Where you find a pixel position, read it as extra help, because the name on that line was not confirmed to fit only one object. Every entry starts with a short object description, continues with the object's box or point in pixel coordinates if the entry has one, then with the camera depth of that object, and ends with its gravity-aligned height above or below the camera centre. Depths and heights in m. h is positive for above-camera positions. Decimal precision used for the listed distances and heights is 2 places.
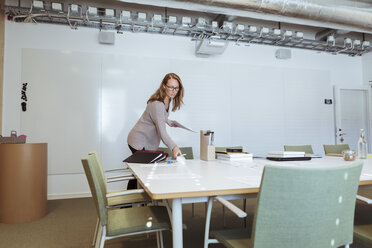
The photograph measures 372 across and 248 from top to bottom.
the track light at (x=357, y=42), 5.33 +1.76
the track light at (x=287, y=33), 4.84 +1.77
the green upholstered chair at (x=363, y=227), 1.36 -0.53
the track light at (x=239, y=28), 4.52 +1.74
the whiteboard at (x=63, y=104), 4.27 +0.47
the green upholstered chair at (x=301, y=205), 0.95 -0.27
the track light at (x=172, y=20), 4.29 +1.80
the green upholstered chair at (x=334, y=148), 3.74 -0.23
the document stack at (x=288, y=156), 2.45 -0.22
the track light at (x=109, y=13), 4.10 +1.83
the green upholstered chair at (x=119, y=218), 1.41 -0.51
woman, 2.38 +0.12
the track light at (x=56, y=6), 3.85 +1.82
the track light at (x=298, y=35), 4.94 +1.78
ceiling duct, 3.38 +1.61
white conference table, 1.16 -0.25
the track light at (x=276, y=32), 4.80 +1.78
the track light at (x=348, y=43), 5.21 +1.74
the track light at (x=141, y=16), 4.21 +1.82
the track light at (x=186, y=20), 4.35 +1.81
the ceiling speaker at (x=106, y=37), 4.49 +1.60
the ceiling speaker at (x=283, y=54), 5.40 +1.58
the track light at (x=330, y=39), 5.16 +1.77
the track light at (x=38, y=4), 3.73 +1.79
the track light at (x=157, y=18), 4.22 +1.79
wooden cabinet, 2.97 -0.54
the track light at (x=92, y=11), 3.98 +1.81
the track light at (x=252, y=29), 4.64 +1.78
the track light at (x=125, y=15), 4.13 +1.81
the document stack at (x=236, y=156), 2.49 -0.22
